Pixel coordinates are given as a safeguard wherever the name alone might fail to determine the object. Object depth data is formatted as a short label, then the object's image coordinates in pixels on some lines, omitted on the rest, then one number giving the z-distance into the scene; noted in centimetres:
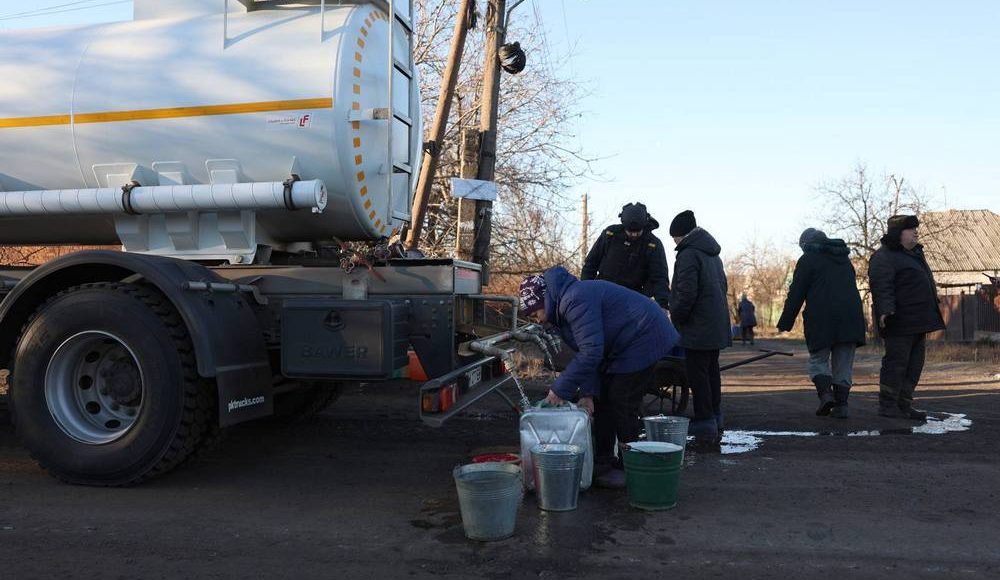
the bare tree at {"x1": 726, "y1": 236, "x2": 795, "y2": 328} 4975
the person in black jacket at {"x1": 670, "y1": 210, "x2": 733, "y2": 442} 588
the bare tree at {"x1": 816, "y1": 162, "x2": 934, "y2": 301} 2894
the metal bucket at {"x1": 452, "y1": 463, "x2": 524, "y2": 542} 359
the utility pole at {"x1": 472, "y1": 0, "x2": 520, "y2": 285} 907
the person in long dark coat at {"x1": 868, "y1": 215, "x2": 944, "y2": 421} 700
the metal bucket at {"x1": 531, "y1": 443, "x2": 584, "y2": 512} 404
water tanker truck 455
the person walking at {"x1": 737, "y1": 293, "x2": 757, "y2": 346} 2467
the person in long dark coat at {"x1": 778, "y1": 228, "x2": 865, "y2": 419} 696
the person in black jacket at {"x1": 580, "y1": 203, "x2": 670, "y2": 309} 675
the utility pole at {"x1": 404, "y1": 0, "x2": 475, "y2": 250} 866
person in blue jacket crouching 453
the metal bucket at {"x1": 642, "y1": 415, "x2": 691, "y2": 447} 499
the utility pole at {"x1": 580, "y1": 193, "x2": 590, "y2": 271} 1769
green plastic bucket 412
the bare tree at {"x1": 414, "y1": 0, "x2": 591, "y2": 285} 1595
